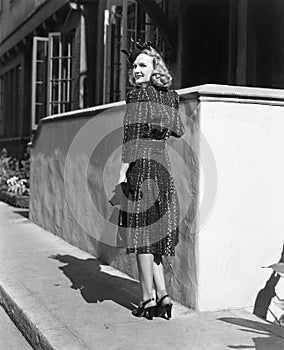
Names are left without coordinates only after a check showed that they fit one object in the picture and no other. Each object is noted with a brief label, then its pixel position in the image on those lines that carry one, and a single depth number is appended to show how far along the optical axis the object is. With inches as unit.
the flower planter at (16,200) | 526.9
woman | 183.3
